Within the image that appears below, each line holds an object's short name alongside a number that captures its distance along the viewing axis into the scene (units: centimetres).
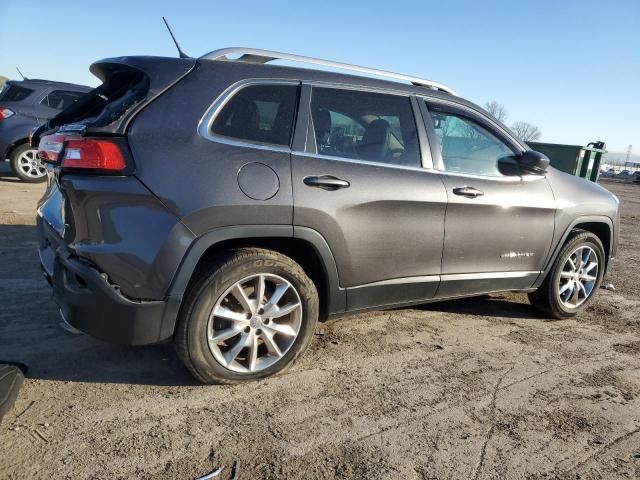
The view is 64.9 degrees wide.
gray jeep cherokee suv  255
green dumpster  1112
